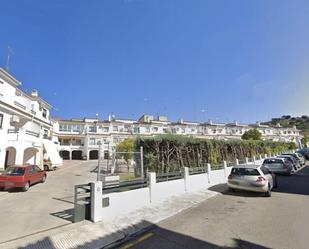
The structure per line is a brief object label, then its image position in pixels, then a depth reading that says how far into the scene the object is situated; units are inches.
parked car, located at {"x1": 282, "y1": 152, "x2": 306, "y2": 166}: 1038.5
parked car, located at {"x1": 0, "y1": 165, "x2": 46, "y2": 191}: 481.4
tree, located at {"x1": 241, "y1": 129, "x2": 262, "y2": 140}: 2030.0
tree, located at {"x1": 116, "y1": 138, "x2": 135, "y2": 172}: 944.1
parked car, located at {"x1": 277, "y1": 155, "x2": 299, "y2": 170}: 873.9
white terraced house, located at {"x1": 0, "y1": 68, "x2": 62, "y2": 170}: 775.7
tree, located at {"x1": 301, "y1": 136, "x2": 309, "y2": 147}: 3253.0
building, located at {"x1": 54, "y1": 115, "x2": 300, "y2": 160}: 2010.3
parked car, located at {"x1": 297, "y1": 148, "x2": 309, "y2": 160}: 1501.0
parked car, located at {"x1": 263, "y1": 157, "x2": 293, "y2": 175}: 741.3
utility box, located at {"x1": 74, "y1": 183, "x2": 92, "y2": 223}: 257.6
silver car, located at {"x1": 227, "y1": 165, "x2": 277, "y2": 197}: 410.3
